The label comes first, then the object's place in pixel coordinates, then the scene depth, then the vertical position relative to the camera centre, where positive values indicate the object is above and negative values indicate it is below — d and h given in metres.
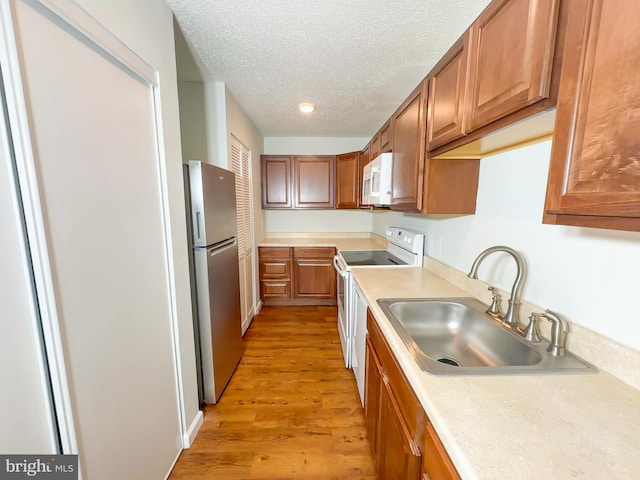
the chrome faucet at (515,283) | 1.07 -0.32
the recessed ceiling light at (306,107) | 2.55 +0.96
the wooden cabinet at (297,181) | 3.63 +0.32
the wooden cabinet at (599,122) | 0.51 +0.18
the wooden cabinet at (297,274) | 3.50 -0.94
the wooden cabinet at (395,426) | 0.68 -0.74
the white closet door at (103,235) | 0.75 -0.11
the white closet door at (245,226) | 2.62 -0.24
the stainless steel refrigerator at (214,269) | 1.62 -0.45
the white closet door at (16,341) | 0.64 -0.36
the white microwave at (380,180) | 2.08 +0.20
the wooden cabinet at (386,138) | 2.10 +0.56
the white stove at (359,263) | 2.05 -0.58
